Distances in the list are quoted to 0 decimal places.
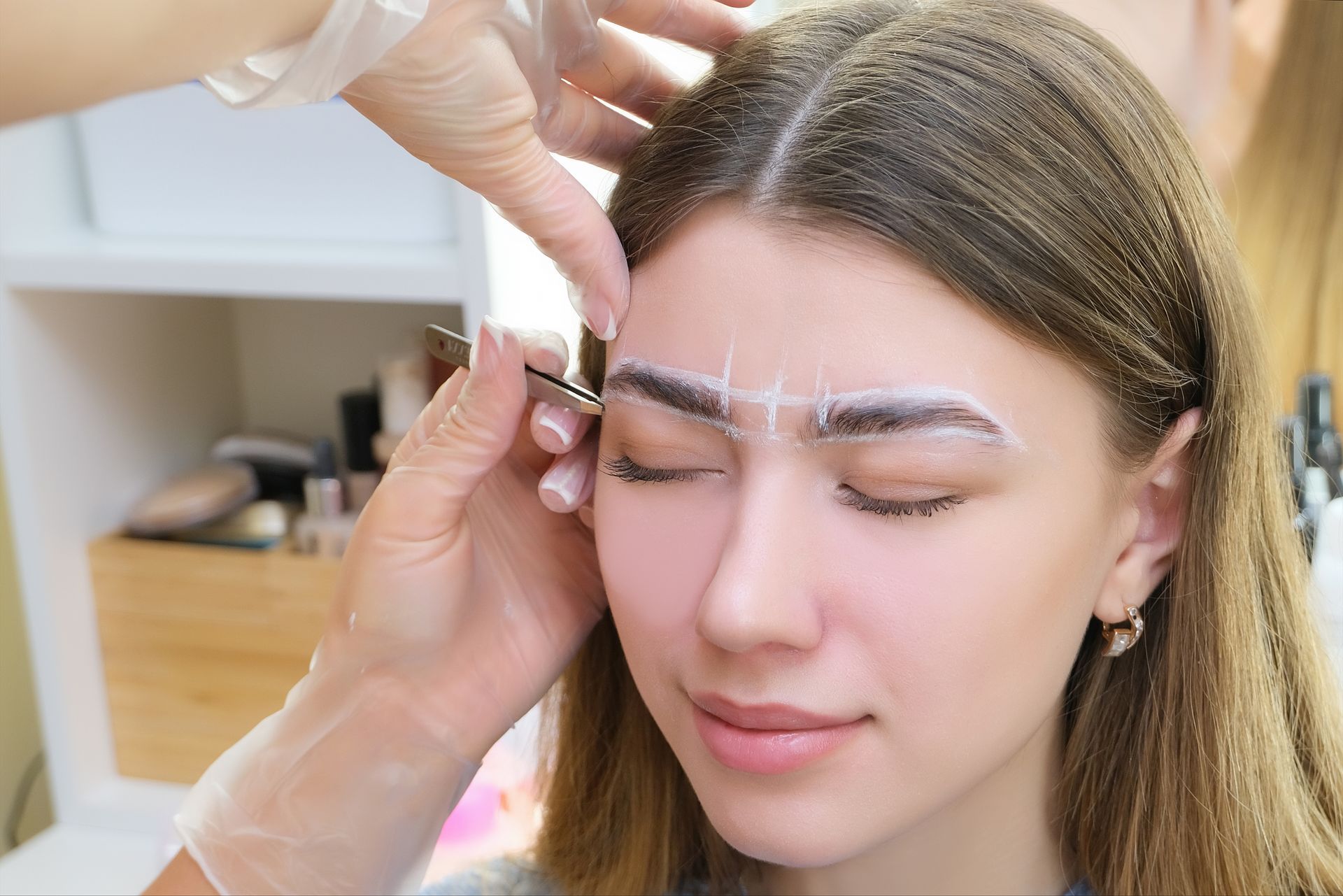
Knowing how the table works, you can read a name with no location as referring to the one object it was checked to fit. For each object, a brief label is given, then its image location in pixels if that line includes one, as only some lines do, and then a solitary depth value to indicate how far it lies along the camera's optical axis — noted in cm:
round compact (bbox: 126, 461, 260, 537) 152
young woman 71
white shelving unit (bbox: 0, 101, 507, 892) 132
